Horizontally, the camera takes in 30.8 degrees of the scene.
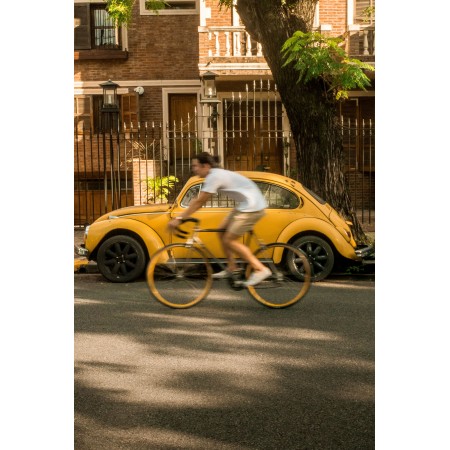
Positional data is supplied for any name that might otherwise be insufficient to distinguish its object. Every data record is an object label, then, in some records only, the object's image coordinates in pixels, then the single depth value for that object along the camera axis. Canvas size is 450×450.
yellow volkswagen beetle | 11.38
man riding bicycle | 8.68
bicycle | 8.92
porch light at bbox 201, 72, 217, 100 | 21.36
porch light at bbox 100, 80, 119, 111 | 19.25
